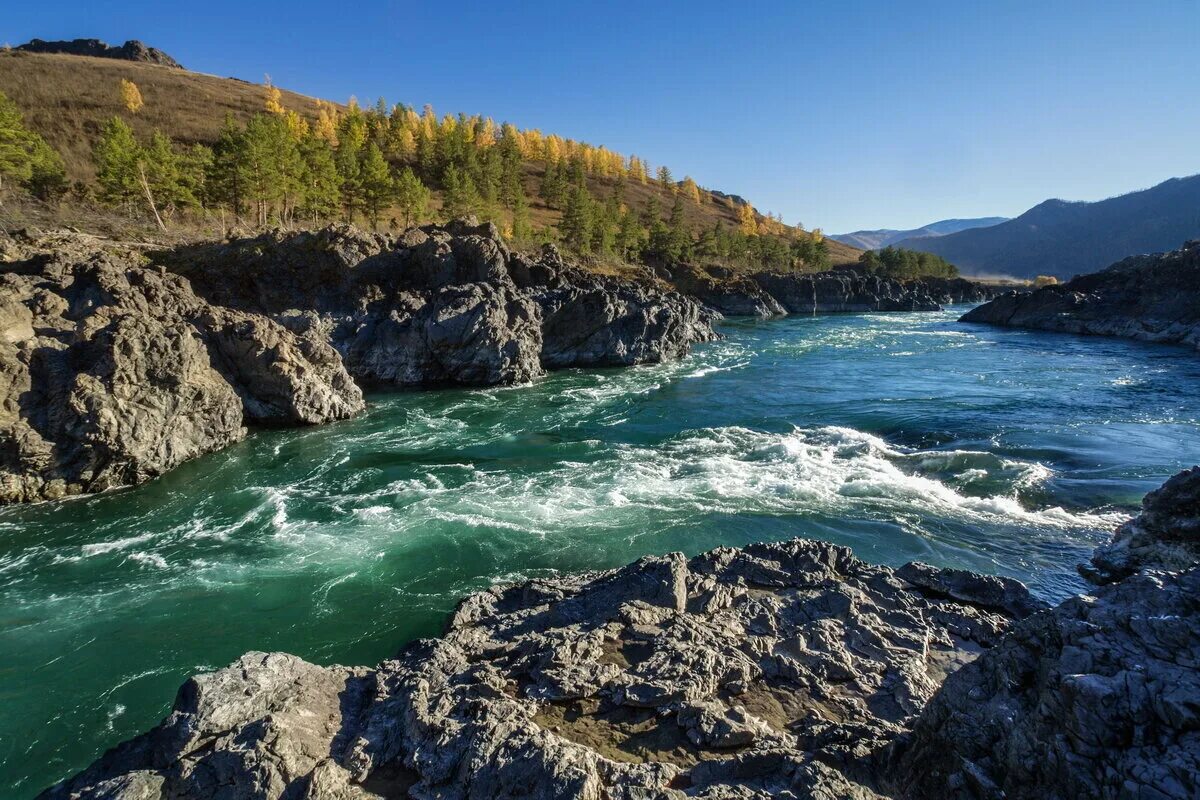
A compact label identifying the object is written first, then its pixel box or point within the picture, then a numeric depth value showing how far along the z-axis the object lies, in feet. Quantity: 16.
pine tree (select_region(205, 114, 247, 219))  176.55
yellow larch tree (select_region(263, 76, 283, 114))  420.93
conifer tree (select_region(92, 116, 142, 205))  163.38
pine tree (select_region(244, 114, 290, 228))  176.86
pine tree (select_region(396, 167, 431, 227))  238.07
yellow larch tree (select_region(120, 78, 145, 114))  371.35
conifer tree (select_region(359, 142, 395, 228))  223.71
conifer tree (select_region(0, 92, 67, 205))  154.20
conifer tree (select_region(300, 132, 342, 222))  207.31
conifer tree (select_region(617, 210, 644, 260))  352.28
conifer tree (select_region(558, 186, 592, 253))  313.12
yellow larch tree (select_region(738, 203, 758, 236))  581.12
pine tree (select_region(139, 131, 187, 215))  170.19
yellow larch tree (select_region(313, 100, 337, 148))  404.16
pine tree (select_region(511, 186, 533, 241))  294.46
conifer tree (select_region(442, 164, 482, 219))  268.99
